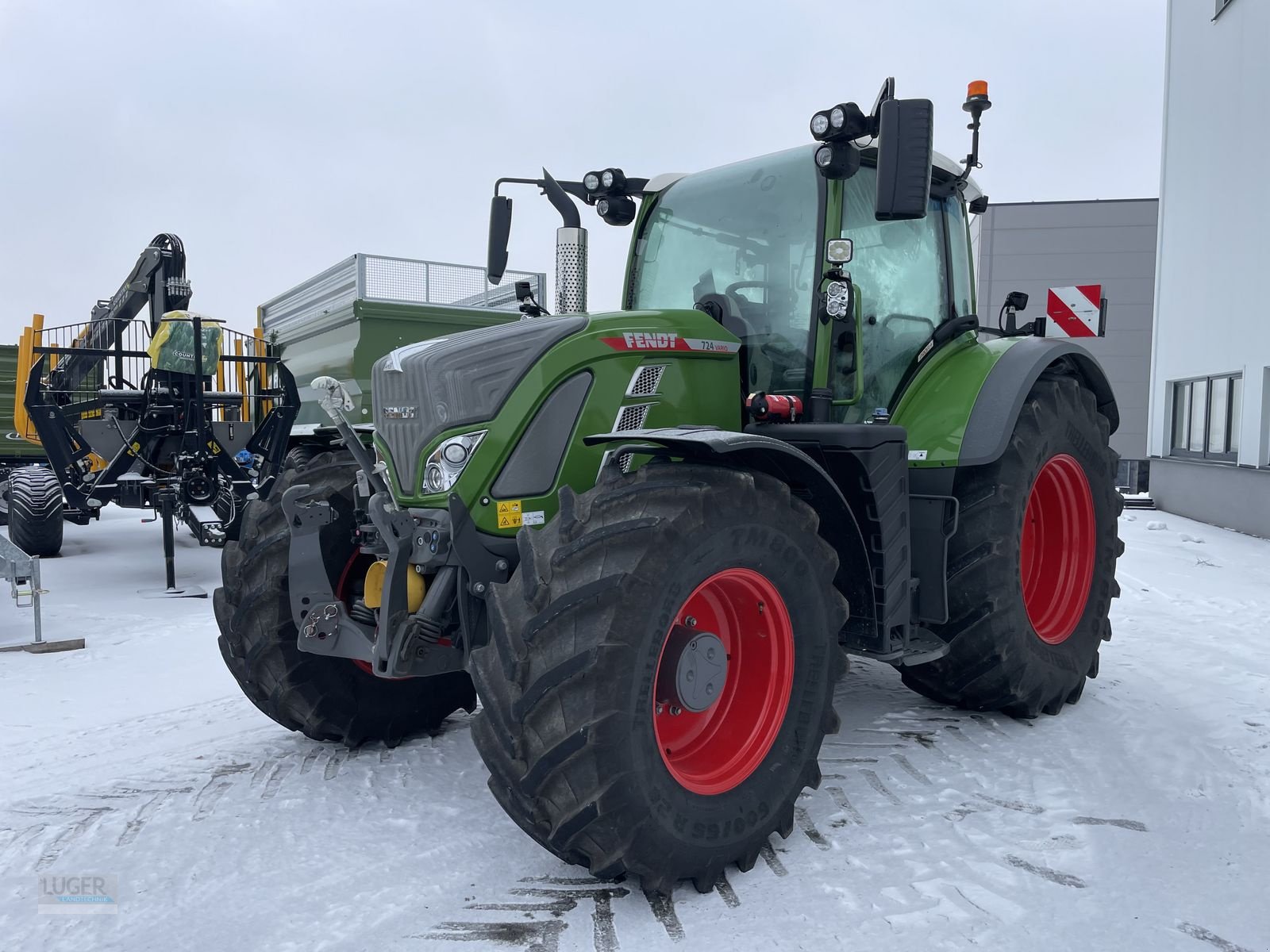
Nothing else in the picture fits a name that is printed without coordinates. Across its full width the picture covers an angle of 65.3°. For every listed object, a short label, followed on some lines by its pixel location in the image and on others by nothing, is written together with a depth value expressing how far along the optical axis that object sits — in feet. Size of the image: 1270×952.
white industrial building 34.22
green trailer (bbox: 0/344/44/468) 40.88
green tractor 8.20
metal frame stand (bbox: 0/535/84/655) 19.61
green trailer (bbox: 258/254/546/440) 30.78
